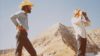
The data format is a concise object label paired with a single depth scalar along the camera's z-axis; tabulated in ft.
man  12.65
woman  13.95
